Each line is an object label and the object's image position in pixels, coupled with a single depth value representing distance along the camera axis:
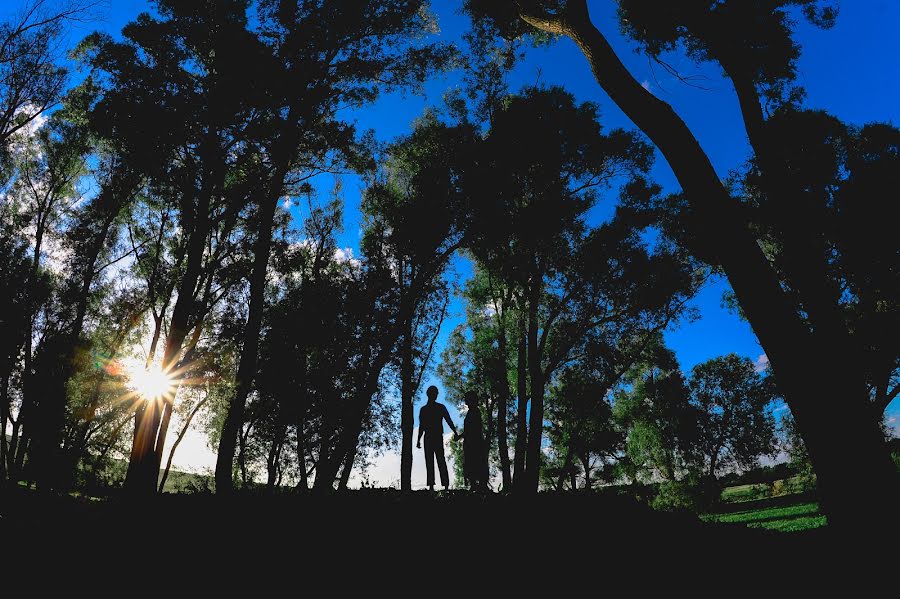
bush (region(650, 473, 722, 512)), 19.49
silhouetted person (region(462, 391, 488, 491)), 11.98
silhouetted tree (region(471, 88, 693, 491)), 17.39
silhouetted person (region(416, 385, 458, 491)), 11.74
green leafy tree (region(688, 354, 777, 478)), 42.50
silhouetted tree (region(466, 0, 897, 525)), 3.15
